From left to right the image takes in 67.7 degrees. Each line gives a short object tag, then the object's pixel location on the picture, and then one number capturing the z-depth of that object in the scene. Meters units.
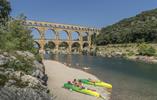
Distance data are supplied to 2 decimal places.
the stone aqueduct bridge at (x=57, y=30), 72.23
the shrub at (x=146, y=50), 54.59
